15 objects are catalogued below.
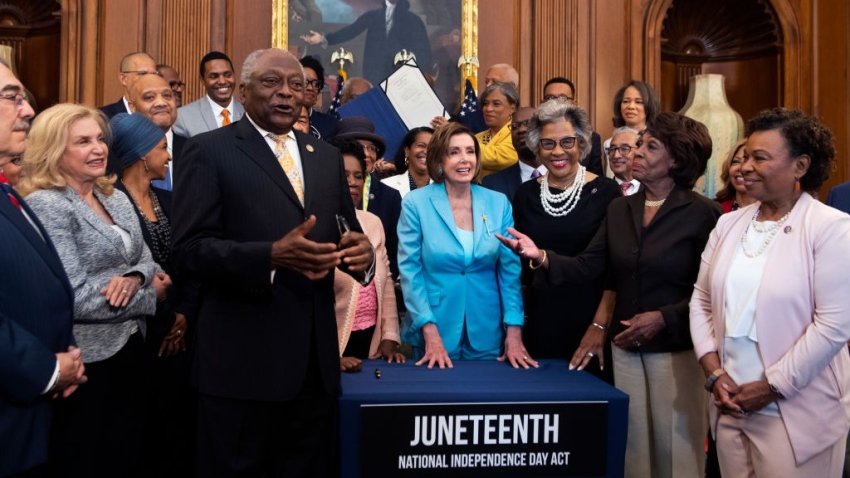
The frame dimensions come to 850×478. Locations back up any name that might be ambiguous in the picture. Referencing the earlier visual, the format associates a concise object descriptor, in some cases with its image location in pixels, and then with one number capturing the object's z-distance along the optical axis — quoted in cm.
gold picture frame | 702
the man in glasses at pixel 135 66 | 548
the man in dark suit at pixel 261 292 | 259
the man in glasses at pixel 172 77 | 586
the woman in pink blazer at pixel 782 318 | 260
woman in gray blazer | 279
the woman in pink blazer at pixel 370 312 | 358
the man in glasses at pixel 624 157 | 477
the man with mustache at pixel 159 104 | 460
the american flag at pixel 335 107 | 595
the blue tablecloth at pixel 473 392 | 278
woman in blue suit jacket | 357
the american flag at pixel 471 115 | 583
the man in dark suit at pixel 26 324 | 213
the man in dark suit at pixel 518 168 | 476
